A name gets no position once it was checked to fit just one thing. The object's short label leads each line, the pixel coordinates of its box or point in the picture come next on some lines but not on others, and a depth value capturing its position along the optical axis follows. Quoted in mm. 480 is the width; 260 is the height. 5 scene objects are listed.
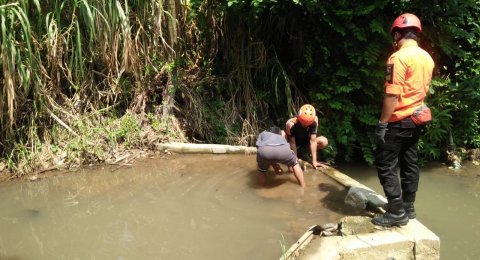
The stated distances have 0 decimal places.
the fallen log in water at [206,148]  6180
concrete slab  3590
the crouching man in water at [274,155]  4914
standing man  3652
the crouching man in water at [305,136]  5427
